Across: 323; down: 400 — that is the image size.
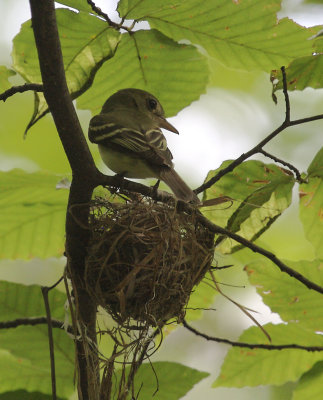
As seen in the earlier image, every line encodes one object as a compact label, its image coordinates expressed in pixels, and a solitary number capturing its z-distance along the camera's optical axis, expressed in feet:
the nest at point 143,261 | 16.29
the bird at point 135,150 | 18.71
